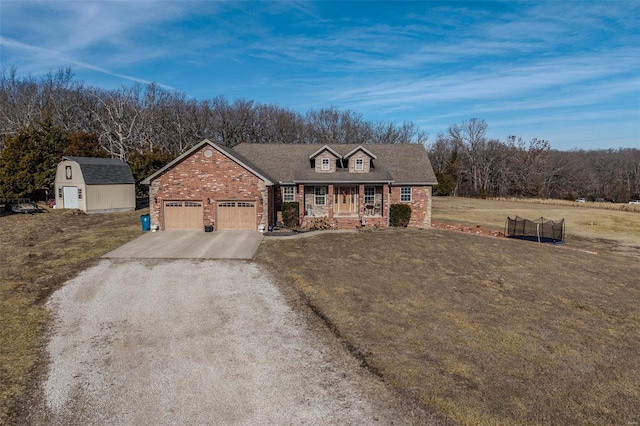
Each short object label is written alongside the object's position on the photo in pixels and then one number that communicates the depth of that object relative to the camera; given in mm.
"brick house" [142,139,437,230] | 25094
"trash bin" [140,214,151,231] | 25219
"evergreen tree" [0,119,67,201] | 33812
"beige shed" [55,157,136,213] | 34906
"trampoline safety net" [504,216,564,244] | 26297
